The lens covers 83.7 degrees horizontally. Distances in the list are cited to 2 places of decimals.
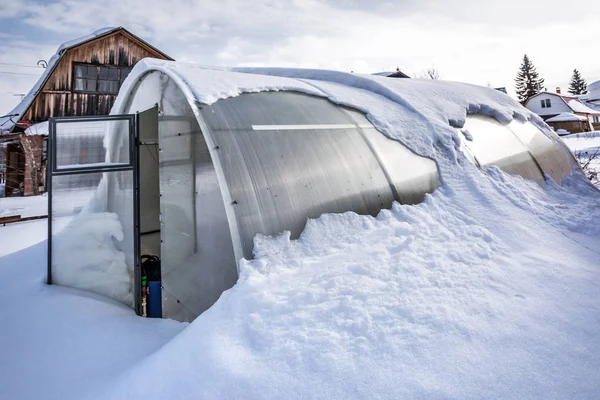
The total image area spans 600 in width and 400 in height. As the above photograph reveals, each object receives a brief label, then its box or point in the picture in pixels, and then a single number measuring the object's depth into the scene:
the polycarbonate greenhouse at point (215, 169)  3.13
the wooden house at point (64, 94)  13.41
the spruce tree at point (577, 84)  66.56
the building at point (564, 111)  32.00
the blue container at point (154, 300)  4.46
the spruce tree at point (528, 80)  57.28
